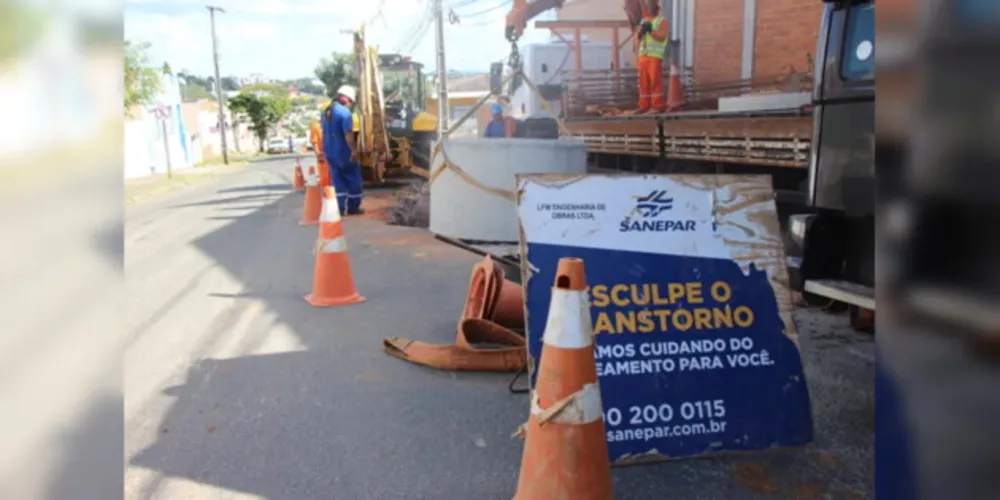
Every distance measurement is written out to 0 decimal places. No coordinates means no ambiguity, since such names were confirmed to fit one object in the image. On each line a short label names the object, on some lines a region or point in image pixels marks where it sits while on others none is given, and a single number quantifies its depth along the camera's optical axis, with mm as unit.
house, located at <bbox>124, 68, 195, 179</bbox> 30531
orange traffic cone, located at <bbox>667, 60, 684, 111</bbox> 13139
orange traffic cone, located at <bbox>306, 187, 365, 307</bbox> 6953
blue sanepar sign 3572
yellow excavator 16656
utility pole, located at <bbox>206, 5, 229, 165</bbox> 44672
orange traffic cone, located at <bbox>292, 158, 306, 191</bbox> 21055
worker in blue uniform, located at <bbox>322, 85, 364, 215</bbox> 13648
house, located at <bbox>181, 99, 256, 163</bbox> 48162
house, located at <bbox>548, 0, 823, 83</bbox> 12523
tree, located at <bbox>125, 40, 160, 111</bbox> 23719
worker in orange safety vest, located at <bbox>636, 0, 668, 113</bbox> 12375
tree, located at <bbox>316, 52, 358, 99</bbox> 61844
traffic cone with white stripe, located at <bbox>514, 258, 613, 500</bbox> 3023
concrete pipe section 5746
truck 4105
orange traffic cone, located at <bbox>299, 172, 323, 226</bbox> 13211
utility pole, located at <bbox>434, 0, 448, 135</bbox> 22255
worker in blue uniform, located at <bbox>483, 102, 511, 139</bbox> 13359
